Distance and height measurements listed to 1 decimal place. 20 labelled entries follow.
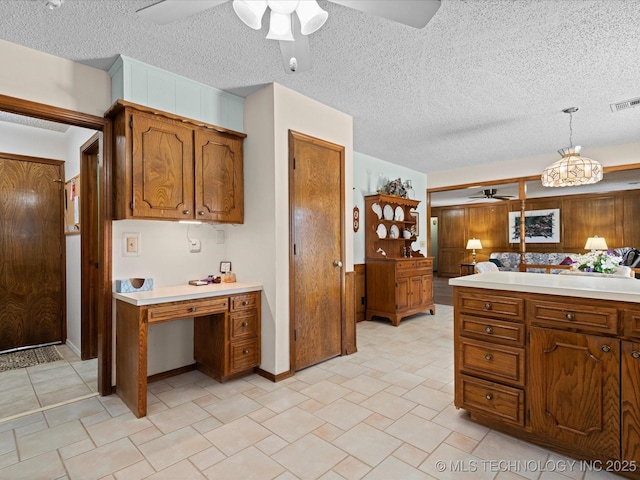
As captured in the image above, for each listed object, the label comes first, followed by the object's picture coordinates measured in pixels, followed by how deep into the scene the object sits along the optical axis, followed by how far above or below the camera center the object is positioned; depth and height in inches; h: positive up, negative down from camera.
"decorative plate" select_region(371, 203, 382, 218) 210.7 +20.3
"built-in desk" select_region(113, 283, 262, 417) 92.2 -27.3
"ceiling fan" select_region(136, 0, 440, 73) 56.8 +40.2
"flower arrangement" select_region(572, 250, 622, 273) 148.5 -11.3
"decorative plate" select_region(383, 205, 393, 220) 218.8 +19.0
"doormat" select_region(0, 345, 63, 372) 130.3 -46.4
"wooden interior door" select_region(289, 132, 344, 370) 121.6 -2.6
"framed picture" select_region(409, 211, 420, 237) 248.9 +15.8
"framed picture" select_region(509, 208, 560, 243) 354.9 +14.1
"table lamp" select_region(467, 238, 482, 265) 398.7 -5.5
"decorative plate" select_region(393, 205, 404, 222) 226.1 +18.1
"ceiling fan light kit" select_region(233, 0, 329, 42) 56.9 +39.9
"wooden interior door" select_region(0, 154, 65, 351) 146.8 -3.2
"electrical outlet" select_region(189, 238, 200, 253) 124.0 -0.7
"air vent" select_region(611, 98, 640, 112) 129.3 +52.7
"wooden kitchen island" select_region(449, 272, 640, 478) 66.7 -27.5
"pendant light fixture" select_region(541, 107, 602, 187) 141.0 +29.1
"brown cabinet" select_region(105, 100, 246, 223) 98.9 +24.6
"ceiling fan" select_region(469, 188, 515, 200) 334.3 +47.0
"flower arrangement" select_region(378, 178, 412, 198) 219.9 +34.8
